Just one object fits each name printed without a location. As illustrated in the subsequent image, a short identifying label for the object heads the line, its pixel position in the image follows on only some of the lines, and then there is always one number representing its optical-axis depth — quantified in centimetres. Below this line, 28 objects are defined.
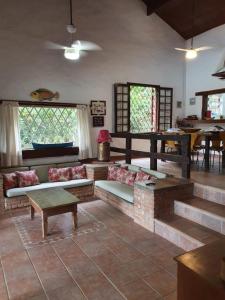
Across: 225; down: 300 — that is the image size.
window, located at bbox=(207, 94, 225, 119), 623
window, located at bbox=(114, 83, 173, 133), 625
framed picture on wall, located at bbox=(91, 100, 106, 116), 588
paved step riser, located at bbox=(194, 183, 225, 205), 325
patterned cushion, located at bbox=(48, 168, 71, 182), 473
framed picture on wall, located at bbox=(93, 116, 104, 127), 593
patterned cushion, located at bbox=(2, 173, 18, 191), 418
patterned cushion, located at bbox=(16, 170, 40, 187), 432
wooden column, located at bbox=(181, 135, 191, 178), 367
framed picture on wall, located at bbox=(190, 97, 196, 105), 701
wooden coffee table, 307
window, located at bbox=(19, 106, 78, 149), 520
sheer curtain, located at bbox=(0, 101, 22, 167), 481
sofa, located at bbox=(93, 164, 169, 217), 378
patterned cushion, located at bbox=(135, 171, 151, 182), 401
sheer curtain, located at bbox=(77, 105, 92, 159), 560
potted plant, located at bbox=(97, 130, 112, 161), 530
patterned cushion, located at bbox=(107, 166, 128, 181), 472
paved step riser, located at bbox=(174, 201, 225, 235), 281
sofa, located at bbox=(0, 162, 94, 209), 404
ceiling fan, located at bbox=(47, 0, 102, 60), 511
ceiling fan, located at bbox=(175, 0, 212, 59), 495
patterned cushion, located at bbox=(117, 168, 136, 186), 431
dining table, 465
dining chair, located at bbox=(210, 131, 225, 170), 470
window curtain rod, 503
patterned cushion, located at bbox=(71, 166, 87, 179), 486
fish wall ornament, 513
